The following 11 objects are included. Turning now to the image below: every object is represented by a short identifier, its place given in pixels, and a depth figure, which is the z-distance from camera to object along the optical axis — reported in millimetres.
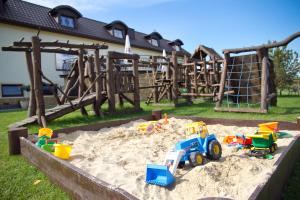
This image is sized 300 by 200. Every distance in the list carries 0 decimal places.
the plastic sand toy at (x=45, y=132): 3987
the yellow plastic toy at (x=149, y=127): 4520
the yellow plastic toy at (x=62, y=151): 3006
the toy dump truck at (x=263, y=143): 2801
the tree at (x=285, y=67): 16562
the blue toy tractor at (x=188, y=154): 2156
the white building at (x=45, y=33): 13562
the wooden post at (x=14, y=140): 3665
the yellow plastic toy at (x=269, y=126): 3345
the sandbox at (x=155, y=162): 1941
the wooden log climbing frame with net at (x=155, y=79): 6398
